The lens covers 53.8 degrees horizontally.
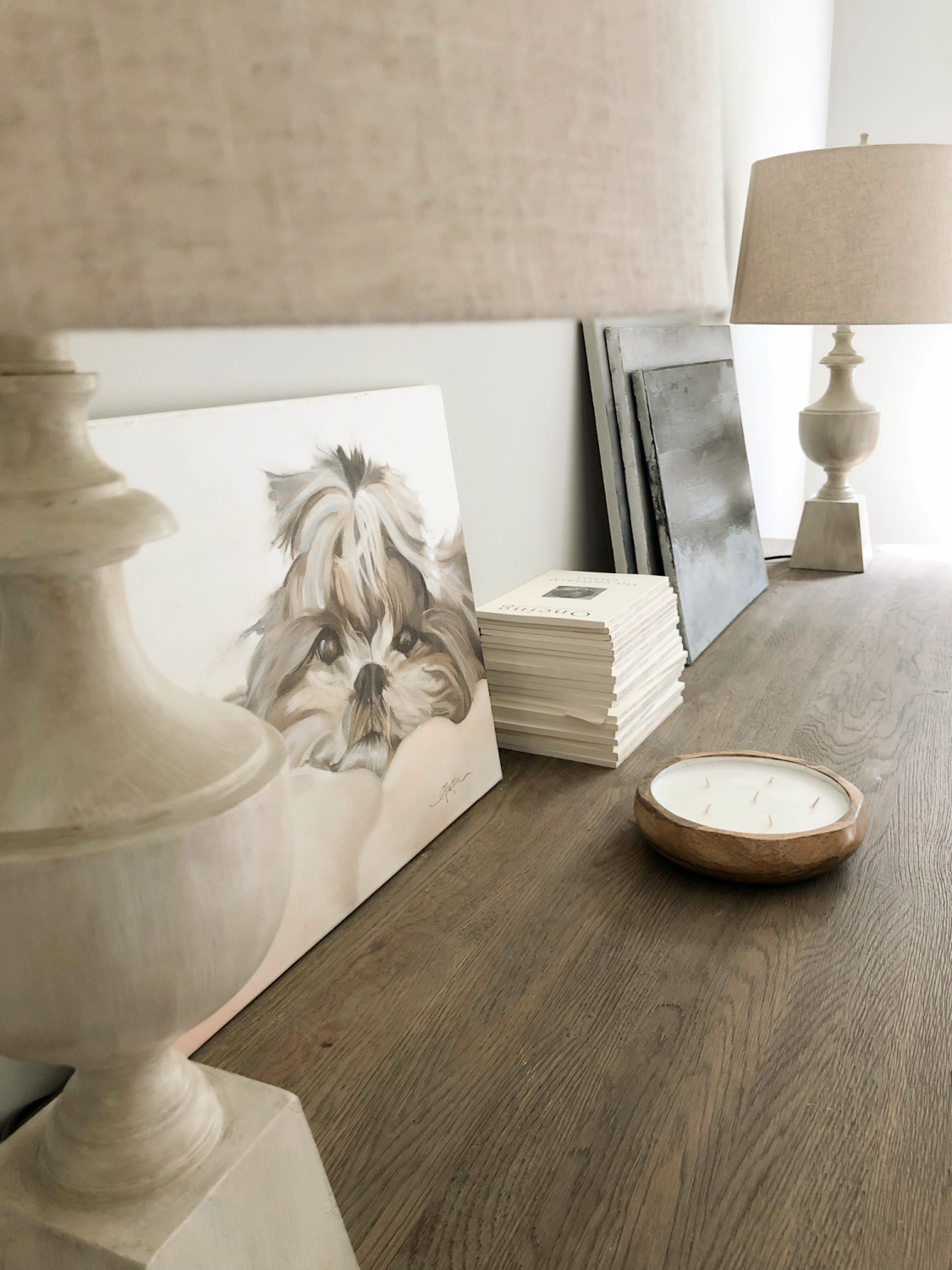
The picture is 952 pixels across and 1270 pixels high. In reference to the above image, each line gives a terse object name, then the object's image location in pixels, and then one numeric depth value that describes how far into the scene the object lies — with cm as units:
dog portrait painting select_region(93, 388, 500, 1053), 69
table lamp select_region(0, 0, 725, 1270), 16
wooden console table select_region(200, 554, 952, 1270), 54
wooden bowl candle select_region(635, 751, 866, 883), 81
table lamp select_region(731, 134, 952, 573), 136
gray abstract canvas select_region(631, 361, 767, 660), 140
